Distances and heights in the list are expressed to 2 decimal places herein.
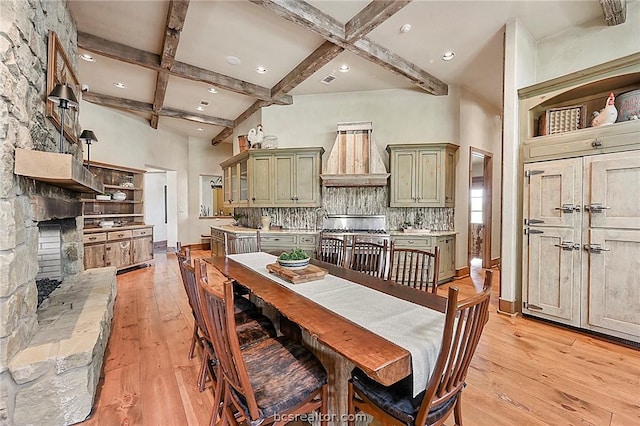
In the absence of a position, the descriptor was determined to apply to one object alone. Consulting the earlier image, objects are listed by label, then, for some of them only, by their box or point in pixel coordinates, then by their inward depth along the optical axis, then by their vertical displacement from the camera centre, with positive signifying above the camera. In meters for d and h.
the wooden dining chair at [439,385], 0.99 -0.74
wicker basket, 2.84 +0.93
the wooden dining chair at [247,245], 3.03 -0.39
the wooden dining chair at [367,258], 2.45 -0.45
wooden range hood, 4.51 +0.82
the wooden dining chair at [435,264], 1.87 -0.41
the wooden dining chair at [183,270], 1.59 -0.35
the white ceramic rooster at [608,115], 2.57 +0.87
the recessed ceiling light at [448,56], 3.77 +2.11
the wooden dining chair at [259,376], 1.06 -0.78
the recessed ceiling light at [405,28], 3.21 +2.11
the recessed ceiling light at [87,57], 3.75 +2.09
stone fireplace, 1.49 -0.45
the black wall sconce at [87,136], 3.31 +0.88
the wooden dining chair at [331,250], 2.78 -0.42
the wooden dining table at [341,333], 0.98 -0.52
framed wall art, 2.18 +1.15
